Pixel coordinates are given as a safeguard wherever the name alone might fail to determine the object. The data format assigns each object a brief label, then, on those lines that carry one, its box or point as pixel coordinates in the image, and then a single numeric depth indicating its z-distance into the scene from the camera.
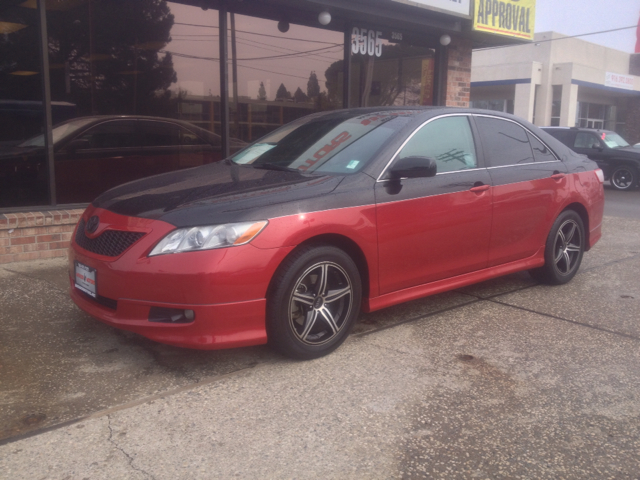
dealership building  6.48
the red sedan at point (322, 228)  3.33
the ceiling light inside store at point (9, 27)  6.39
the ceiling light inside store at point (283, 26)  8.79
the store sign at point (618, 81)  32.53
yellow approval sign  9.97
